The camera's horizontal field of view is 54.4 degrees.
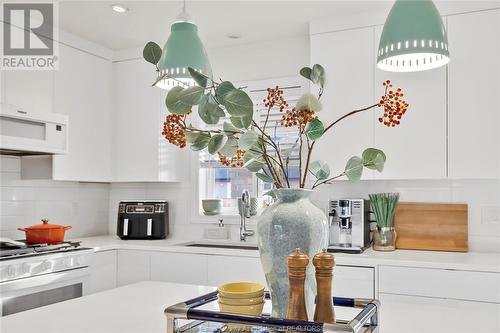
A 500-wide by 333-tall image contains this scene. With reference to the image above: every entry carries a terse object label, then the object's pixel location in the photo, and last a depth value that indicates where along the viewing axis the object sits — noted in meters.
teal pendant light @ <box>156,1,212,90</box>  1.68
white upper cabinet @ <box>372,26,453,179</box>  3.02
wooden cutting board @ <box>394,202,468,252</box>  3.14
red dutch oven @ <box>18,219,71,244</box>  3.20
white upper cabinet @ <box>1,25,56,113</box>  3.17
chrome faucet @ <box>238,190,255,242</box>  3.60
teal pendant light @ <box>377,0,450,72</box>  1.68
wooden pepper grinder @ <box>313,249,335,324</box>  0.93
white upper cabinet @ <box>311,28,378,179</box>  3.20
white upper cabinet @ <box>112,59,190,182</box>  3.90
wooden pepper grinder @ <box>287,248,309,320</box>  0.90
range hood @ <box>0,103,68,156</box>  2.96
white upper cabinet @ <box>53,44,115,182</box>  3.60
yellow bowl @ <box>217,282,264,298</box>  1.04
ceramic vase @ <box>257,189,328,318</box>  1.01
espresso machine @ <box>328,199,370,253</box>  3.12
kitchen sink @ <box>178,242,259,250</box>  3.61
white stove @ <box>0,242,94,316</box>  2.72
